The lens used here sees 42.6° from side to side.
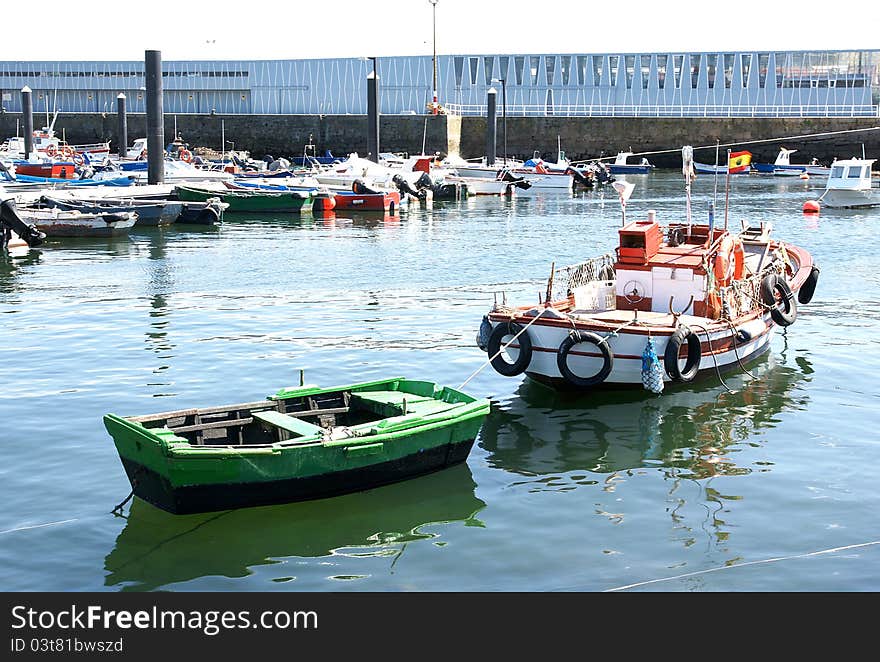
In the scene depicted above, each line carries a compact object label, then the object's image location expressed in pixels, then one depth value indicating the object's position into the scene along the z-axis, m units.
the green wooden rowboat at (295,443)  11.26
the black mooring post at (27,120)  63.12
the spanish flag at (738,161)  19.53
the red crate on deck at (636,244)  18.19
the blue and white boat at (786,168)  72.25
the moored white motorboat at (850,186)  50.66
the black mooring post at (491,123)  66.75
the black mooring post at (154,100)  43.00
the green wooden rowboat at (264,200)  47.59
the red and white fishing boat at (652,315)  16.06
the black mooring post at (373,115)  54.56
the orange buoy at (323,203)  48.12
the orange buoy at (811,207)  47.69
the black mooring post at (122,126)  64.44
